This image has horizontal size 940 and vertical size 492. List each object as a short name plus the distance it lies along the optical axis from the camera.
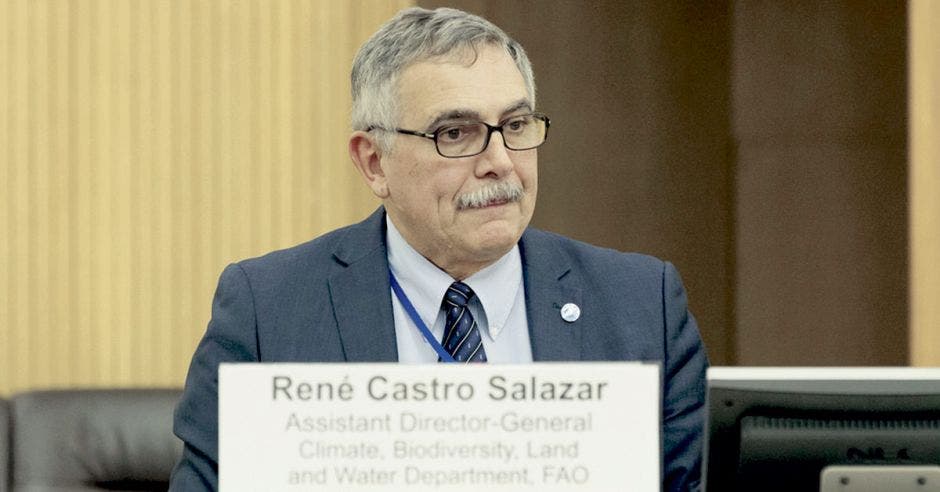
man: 4.44
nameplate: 4.10
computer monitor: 4.14
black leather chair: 4.86
